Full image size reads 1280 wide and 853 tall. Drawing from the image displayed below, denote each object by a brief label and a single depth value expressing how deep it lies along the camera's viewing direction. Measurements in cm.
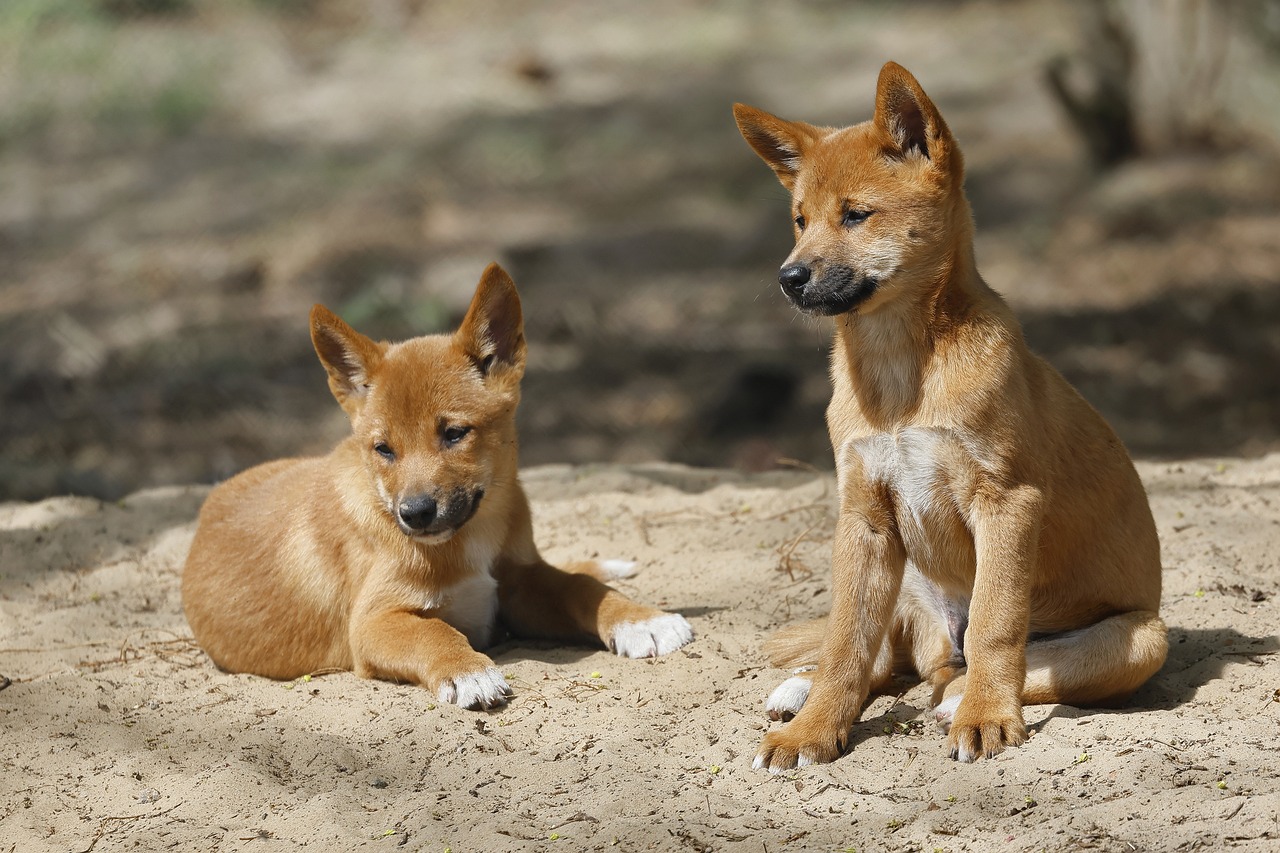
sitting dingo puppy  905
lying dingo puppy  1109
